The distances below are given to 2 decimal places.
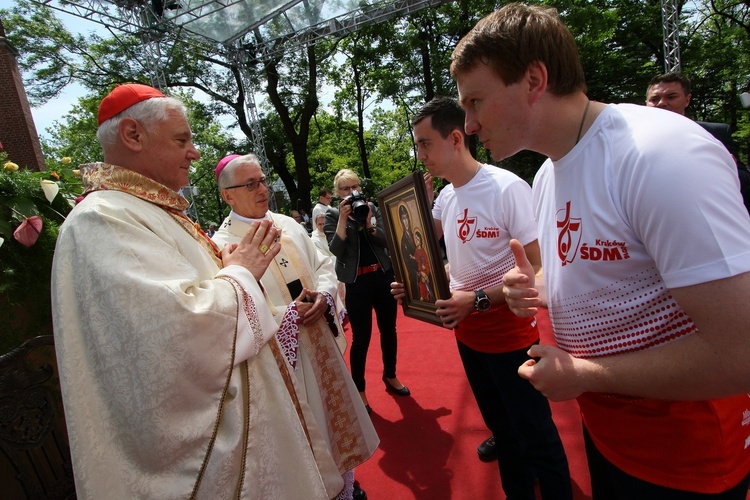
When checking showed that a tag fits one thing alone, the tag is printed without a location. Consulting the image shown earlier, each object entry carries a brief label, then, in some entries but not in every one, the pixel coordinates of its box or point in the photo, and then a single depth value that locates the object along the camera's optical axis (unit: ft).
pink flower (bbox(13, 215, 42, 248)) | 6.59
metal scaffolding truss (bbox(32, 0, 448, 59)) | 35.94
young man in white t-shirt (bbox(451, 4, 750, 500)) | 2.79
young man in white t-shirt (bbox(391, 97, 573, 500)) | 6.61
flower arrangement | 6.75
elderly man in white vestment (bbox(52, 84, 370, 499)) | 4.60
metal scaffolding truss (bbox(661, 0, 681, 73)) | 31.50
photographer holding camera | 12.19
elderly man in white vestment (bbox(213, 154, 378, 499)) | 8.20
